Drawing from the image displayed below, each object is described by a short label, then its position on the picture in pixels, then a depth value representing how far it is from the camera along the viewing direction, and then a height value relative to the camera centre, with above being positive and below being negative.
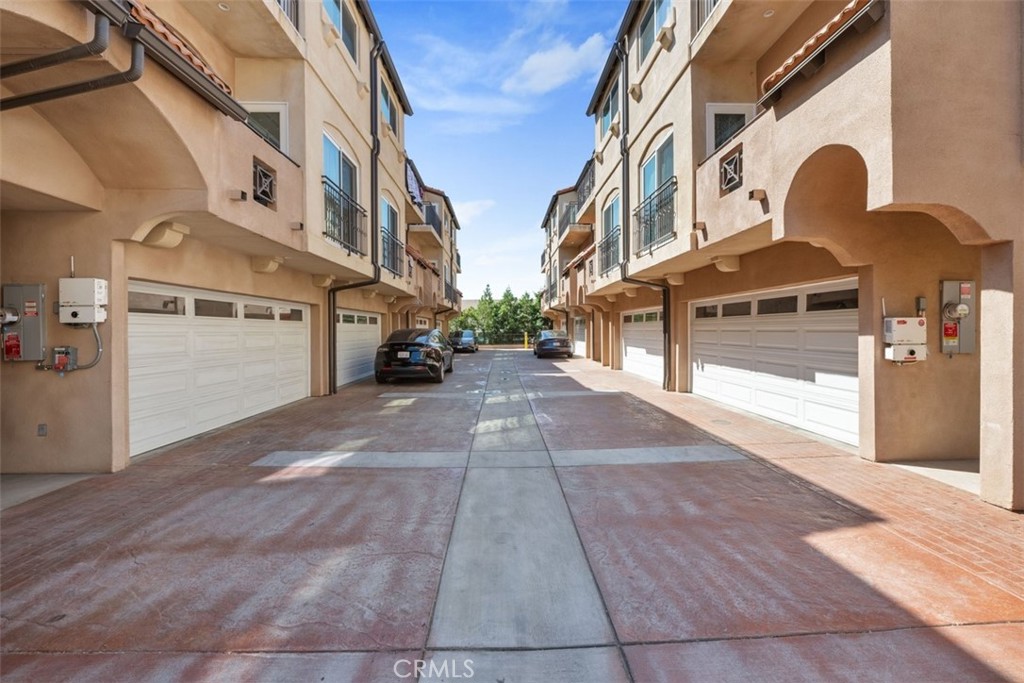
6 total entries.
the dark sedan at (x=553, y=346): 24.97 -0.58
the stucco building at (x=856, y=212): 3.98 +1.49
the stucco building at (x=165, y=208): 4.10 +1.65
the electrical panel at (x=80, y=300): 5.04 +0.44
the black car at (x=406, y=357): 13.04 -0.63
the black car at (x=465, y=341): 32.38 -0.39
